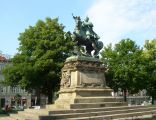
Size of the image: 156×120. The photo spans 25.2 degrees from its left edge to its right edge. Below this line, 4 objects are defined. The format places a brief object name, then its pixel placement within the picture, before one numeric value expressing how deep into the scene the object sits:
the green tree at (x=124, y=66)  46.62
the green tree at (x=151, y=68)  49.38
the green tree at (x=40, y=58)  39.88
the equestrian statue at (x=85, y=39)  24.31
